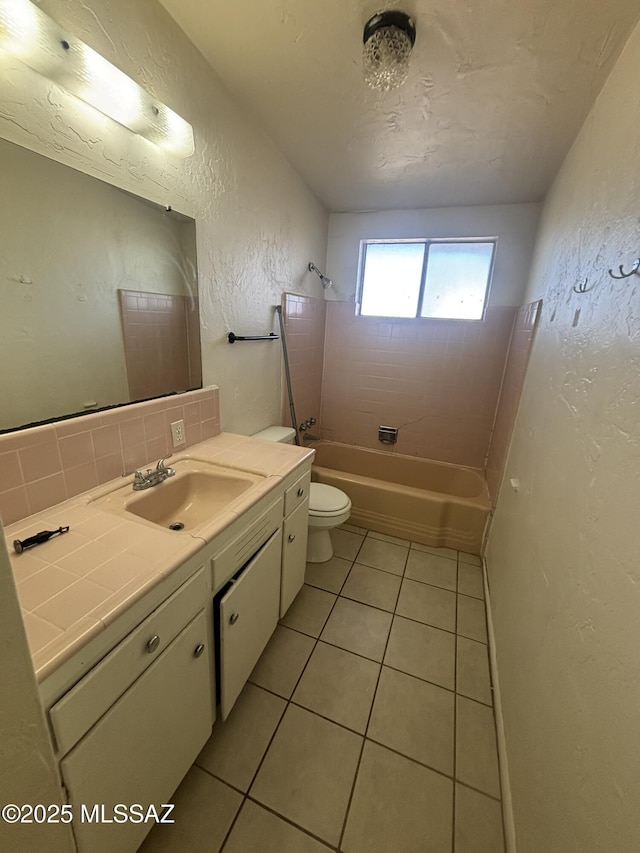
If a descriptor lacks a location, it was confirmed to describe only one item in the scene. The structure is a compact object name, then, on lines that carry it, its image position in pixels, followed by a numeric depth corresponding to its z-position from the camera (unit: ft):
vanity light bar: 2.62
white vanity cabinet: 2.10
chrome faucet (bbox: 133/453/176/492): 3.81
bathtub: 7.47
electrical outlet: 4.72
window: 8.64
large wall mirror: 2.99
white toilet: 6.44
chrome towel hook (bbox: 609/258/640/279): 2.77
